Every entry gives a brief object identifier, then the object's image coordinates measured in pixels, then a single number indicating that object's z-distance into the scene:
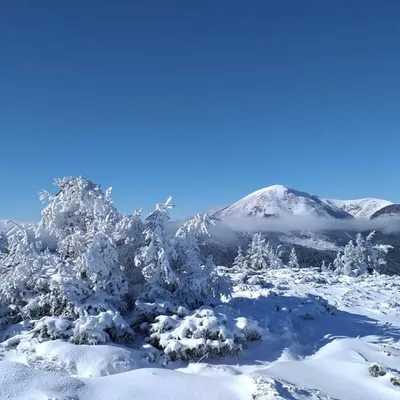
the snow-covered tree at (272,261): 58.48
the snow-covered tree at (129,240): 13.69
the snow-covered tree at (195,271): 13.30
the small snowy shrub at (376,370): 9.95
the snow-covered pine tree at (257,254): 58.59
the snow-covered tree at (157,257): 12.76
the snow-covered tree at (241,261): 60.91
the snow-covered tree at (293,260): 72.21
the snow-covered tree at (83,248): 11.70
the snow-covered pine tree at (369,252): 57.03
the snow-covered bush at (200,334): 10.39
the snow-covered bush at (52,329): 10.52
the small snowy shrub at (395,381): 9.41
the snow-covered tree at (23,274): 12.35
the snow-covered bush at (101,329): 10.28
